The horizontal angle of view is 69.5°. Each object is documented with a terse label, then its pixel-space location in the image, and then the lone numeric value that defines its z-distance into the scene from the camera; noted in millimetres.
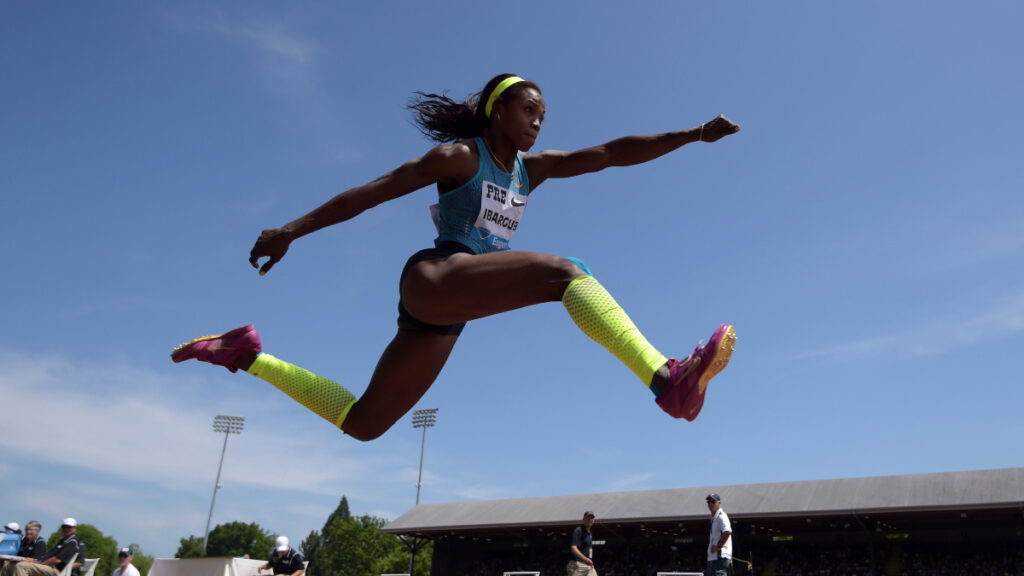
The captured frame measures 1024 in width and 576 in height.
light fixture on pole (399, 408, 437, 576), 46125
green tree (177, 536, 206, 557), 92875
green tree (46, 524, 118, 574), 78194
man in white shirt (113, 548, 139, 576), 10344
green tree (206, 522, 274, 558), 98312
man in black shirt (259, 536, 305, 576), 10086
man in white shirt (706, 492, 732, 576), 8766
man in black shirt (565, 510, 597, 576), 9445
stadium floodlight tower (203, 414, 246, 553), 54469
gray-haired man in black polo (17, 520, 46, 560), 10070
